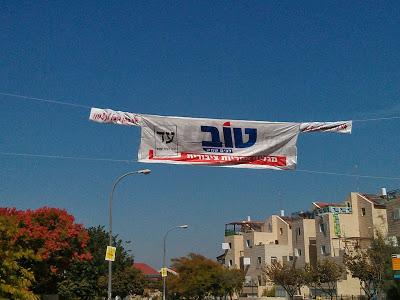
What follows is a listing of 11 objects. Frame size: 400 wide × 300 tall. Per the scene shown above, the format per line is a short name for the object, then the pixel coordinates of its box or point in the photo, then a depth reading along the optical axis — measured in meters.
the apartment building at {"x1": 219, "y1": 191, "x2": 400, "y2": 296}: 66.75
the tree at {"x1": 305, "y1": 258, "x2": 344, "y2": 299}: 61.53
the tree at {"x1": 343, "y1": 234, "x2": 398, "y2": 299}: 46.78
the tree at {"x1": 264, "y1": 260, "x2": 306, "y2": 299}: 67.12
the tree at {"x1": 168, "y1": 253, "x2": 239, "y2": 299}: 66.06
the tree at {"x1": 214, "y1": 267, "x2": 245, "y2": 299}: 67.38
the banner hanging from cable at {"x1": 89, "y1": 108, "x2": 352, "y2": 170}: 16.48
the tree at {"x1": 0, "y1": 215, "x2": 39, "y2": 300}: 20.31
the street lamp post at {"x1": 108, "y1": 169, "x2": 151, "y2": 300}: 28.53
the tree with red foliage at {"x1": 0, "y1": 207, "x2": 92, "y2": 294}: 39.59
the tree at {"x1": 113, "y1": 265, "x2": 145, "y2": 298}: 56.02
